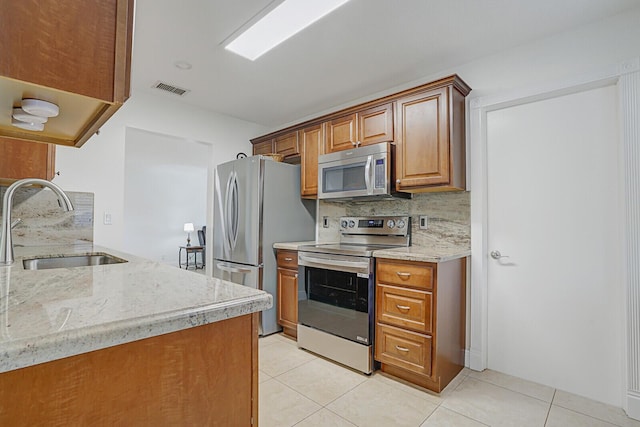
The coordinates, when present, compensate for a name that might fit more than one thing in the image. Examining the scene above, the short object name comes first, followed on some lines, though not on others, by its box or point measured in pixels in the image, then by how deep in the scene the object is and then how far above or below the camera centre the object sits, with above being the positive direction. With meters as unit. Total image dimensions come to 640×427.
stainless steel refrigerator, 3.17 +0.01
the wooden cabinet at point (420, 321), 2.12 -0.70
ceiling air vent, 3.07 +1.28
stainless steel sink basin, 1.68 -0.23
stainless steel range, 2.40 -0.58
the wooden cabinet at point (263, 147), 3.84 +0.88
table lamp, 8.01 -0.24
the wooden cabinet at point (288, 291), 3.06 -0.69
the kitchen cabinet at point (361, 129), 2.73 +0.82
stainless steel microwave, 2.66 +0.41
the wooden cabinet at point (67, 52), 0.64 +0.36
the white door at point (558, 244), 2.05 -0.16
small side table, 7.68 -0.87
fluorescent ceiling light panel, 1.95 +1.29
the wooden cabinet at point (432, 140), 2.39 +0.62
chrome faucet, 1.42 -0.02
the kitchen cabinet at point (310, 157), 3.27 +0.66
